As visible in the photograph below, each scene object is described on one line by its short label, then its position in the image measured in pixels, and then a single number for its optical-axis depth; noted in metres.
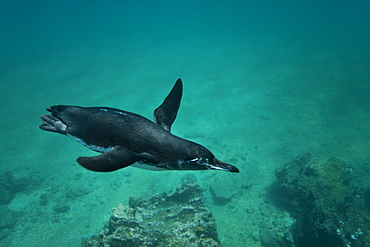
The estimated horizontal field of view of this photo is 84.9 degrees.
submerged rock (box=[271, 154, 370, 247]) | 7.97
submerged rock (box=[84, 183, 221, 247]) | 6.36
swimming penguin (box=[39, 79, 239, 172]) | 2.32
